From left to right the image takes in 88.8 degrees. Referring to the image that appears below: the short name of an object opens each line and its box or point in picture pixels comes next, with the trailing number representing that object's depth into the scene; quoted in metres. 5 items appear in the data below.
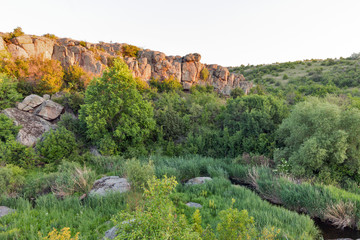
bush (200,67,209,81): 30.94
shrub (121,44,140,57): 30.41
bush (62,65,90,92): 21.12
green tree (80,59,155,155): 14.25
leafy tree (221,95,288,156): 14.32
